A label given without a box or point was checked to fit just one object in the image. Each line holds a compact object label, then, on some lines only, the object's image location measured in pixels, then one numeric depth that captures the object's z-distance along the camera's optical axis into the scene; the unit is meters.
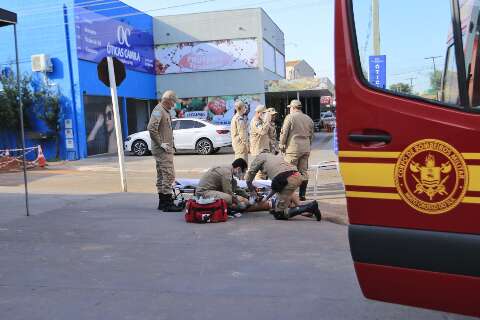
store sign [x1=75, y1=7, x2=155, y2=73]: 20.83
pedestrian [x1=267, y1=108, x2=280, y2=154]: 9.55
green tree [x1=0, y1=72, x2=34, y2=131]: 19.78
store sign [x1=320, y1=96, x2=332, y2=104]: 55.14
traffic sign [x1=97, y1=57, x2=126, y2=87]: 10.25
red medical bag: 6.87
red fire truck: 2.46
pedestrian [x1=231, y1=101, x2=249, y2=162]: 9.32
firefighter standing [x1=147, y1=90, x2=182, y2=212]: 7.54
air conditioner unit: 19.84
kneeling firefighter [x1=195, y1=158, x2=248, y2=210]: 7.23
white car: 19.94
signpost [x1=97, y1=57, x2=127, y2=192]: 10.12
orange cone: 17.34
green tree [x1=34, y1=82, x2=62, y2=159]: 20.16
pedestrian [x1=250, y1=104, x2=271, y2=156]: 9.24
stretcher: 8.16
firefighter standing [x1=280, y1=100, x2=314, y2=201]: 8.59
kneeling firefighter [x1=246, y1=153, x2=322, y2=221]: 6.99
